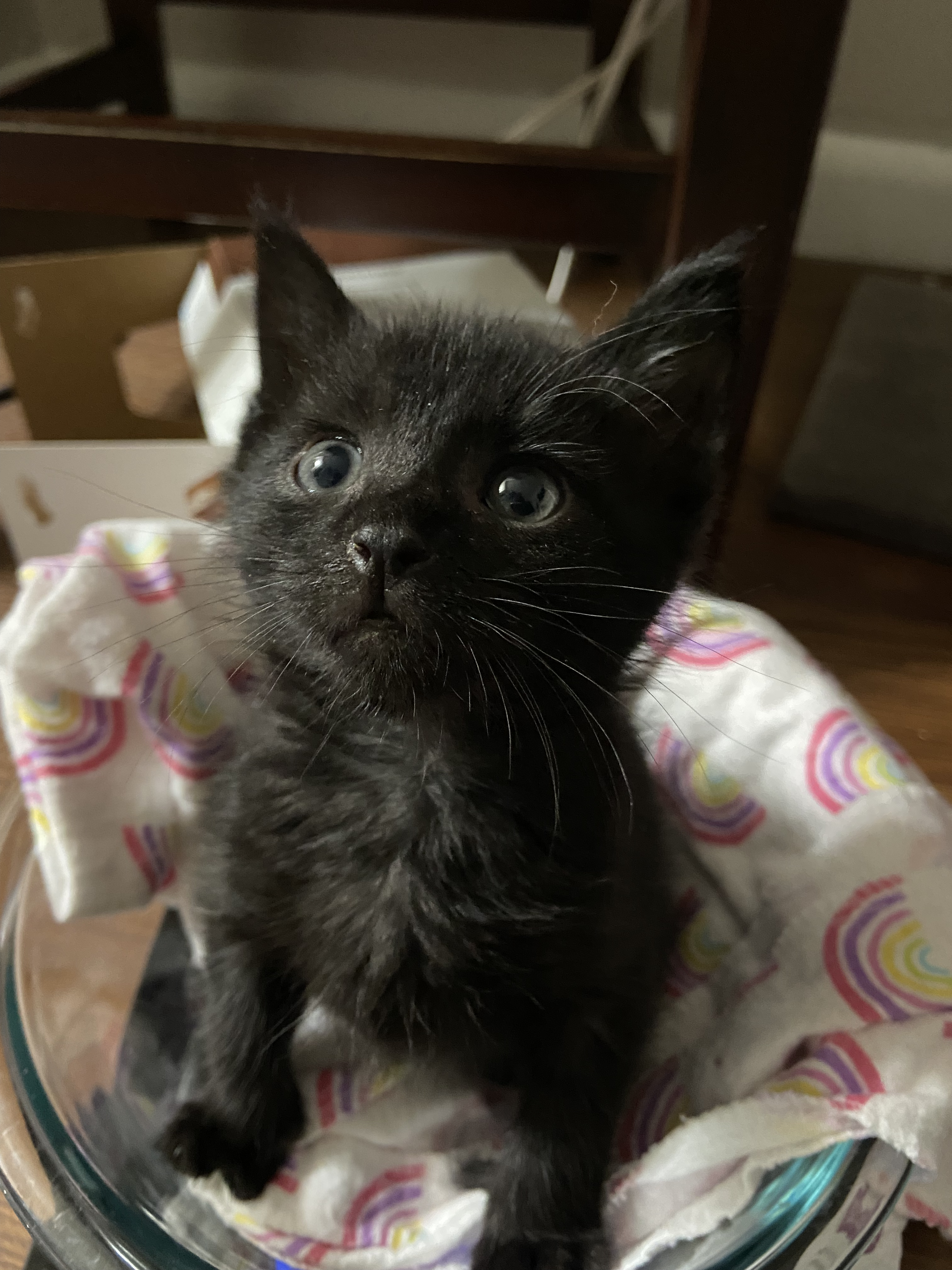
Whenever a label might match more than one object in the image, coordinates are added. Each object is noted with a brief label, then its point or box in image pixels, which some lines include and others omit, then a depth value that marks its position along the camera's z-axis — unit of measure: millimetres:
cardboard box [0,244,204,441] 290
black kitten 123
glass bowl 157
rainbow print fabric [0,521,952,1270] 165
